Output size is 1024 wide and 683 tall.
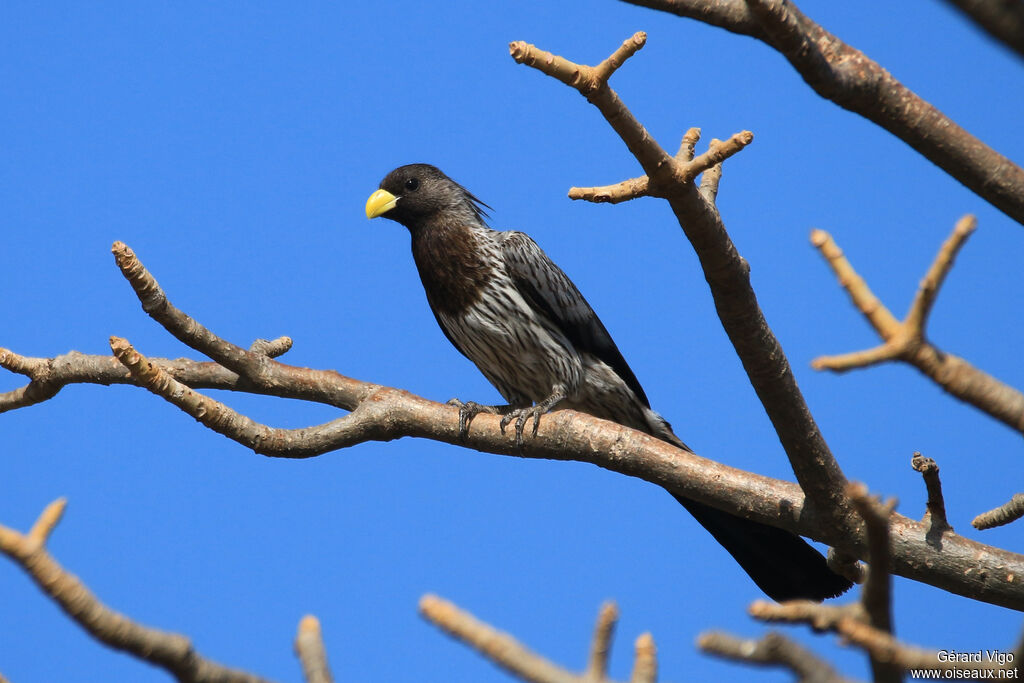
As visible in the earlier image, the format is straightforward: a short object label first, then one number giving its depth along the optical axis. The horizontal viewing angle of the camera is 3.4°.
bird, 12.95
